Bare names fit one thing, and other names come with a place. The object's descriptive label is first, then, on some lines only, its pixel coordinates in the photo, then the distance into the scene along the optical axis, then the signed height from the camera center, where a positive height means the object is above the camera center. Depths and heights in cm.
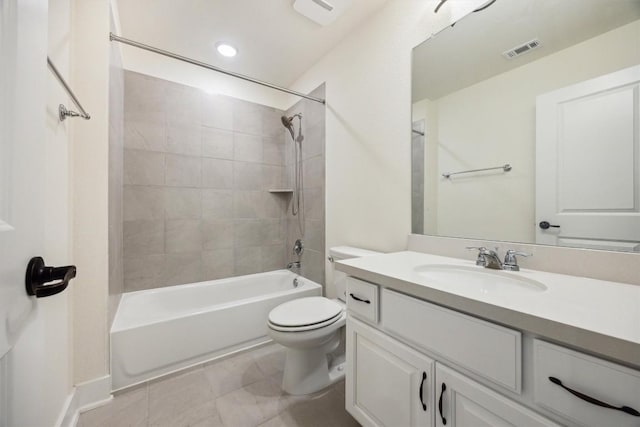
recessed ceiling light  202 +141
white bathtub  144 -80
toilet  133 -70
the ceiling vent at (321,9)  154 +136
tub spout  256 -56
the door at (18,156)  37 +10
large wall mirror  83 +38
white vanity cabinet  61 -50
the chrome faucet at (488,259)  101 -20
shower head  250 +95
